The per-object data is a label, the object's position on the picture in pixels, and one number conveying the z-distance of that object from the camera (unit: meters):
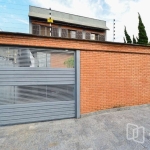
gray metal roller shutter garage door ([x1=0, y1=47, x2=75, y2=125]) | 4.38
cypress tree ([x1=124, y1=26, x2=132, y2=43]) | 18.38
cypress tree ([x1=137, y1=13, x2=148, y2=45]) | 15.32
